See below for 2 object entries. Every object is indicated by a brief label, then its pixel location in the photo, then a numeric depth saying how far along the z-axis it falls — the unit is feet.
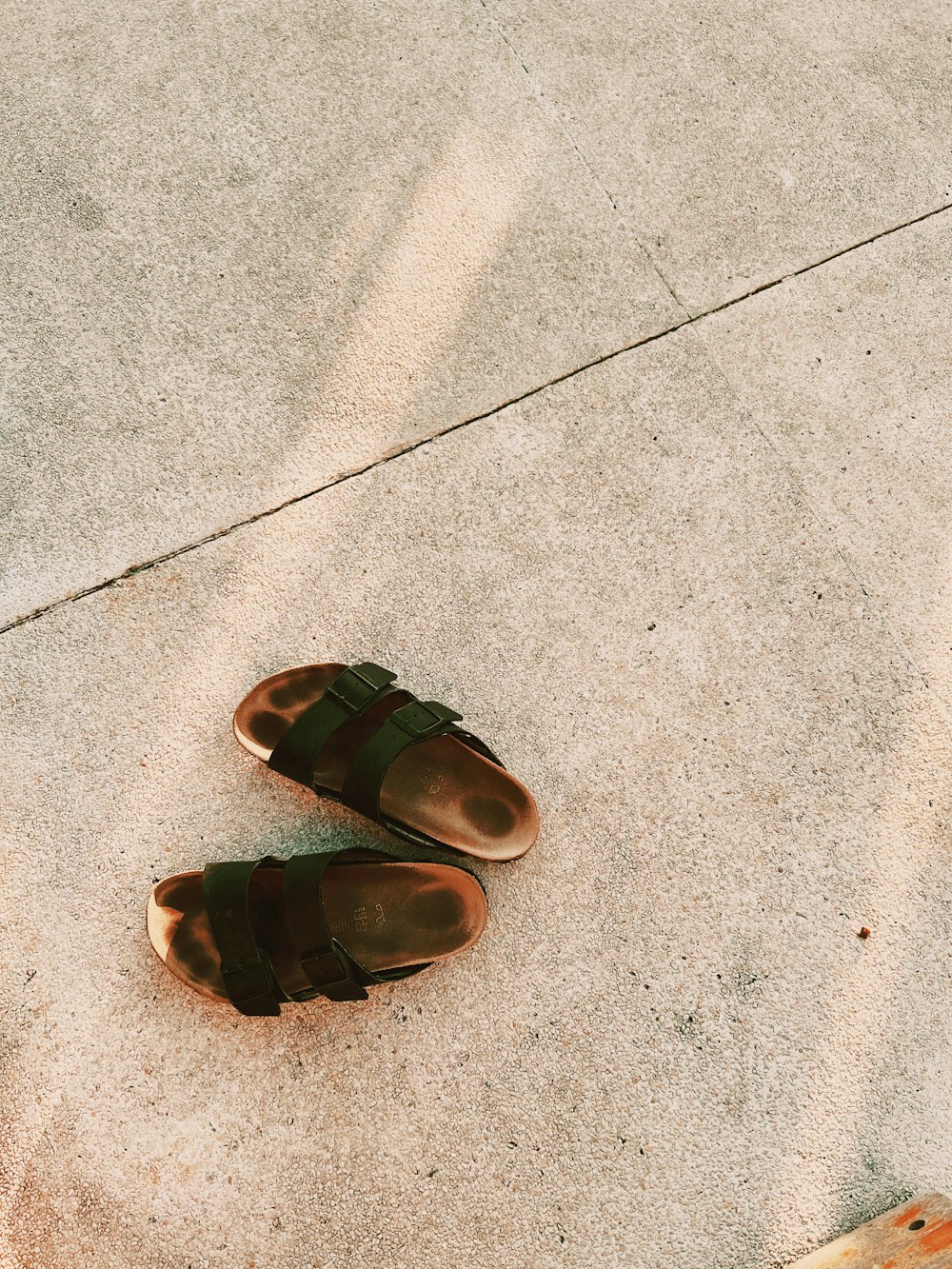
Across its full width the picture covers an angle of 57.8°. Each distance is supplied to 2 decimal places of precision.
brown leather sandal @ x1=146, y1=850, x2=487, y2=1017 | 4.65
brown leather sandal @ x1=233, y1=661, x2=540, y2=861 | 4.96
